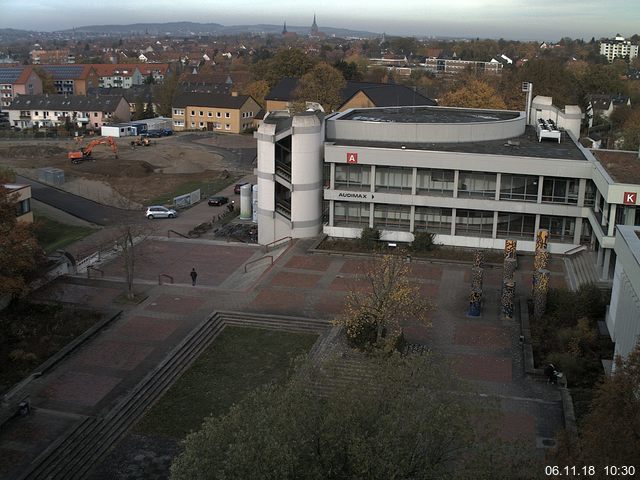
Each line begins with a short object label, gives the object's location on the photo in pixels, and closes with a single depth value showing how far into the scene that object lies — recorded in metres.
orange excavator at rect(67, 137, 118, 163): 78.25
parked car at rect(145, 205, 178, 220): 53.34
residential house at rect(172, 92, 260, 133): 105.44
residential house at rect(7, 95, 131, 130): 109.50
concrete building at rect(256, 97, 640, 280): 41.53
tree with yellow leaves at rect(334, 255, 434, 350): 28.11
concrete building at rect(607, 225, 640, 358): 22.61
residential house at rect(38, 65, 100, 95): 147.12
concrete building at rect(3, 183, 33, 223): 41.00
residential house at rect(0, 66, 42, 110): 131.88
